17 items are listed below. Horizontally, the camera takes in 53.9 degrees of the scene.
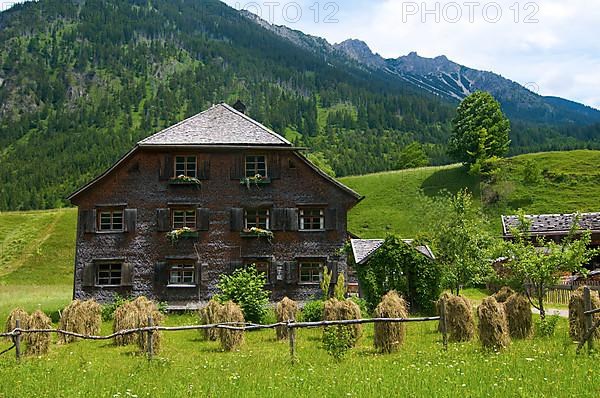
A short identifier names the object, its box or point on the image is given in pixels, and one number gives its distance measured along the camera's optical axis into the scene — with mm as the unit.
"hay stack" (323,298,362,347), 20016
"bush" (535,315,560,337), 20406
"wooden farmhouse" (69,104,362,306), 34094
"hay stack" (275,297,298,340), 22781
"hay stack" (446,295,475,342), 19938
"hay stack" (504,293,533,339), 19750
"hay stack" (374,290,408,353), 18078
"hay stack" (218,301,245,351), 20297
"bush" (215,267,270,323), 28116
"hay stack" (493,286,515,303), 23891
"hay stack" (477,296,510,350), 17031
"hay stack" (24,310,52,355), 19531
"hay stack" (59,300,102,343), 23359
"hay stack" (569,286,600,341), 17734
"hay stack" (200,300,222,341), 22500
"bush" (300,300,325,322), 27516
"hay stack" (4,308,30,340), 19625
